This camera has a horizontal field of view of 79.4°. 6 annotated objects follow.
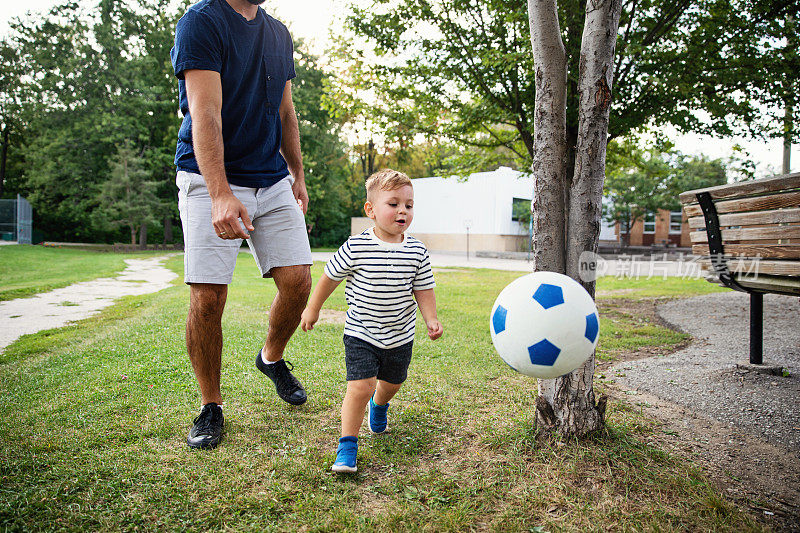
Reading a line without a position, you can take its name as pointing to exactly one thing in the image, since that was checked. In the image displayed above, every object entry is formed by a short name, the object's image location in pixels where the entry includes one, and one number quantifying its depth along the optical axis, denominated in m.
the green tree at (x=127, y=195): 21.62
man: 2.28
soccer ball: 1.90
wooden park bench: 2.88
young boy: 2.31
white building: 29.17
